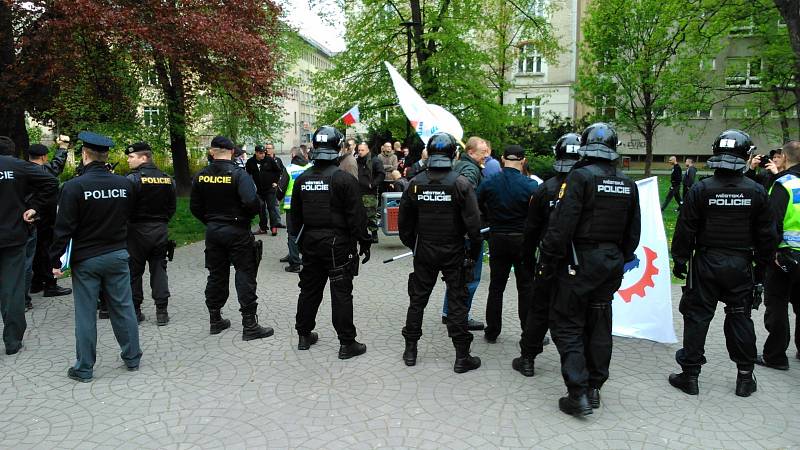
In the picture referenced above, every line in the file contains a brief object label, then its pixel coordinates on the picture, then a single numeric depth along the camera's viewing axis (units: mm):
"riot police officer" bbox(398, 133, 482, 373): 5203
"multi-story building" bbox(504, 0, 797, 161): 30250
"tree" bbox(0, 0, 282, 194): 11586
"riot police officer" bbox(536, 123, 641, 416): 4355
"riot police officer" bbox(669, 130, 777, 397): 4648
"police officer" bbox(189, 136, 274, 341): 6094
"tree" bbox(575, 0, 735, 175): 28266
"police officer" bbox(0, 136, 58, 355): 5625
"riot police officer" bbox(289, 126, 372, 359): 5527
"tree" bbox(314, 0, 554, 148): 19281
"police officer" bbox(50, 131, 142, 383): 4996
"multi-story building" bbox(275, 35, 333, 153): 80000
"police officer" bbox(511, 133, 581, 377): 5020
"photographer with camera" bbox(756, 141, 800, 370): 5164
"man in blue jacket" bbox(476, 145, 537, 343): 5770
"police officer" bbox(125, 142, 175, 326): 6595
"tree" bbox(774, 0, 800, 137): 14727
